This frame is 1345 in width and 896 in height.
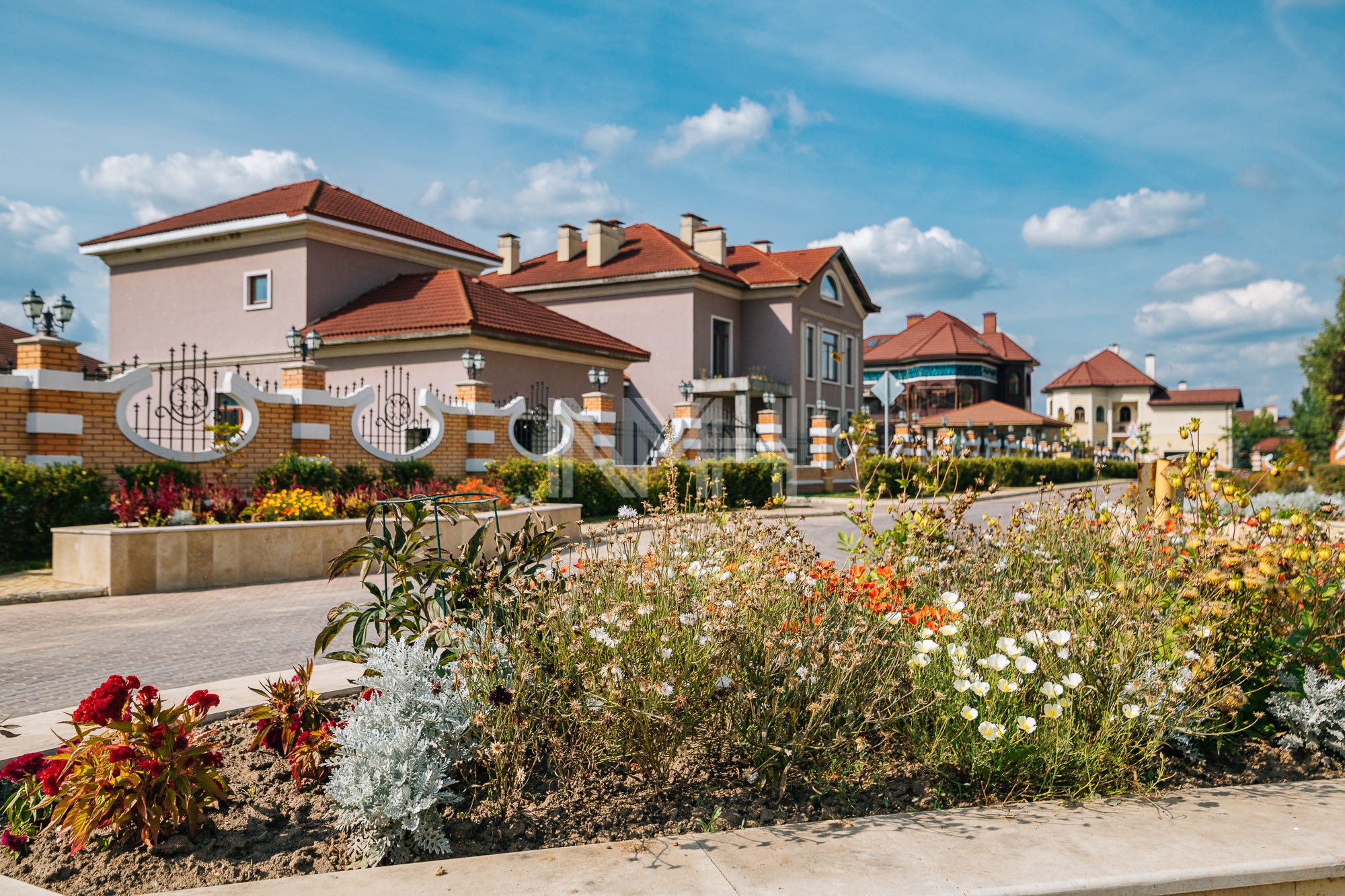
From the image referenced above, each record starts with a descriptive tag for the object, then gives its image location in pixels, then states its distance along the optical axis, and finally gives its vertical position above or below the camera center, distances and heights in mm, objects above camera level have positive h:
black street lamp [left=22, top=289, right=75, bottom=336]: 11844 +2187
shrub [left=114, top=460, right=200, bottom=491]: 11930 -63
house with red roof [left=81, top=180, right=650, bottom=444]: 22406 +4429
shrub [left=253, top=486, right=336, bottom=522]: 11203 -482
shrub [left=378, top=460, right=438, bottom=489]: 15031 -79
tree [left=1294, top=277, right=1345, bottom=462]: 42344 +3909
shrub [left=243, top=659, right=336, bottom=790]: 3574 -983
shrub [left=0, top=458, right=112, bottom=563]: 10688 -413
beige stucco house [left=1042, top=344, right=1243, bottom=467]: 69750 +4968
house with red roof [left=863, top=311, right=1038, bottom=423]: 57156 +6611
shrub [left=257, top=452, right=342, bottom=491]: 13188 -84
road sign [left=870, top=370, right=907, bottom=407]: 20688 +1798
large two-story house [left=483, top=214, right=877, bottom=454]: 30672 +5707
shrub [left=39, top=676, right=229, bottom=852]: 2934 -1006
